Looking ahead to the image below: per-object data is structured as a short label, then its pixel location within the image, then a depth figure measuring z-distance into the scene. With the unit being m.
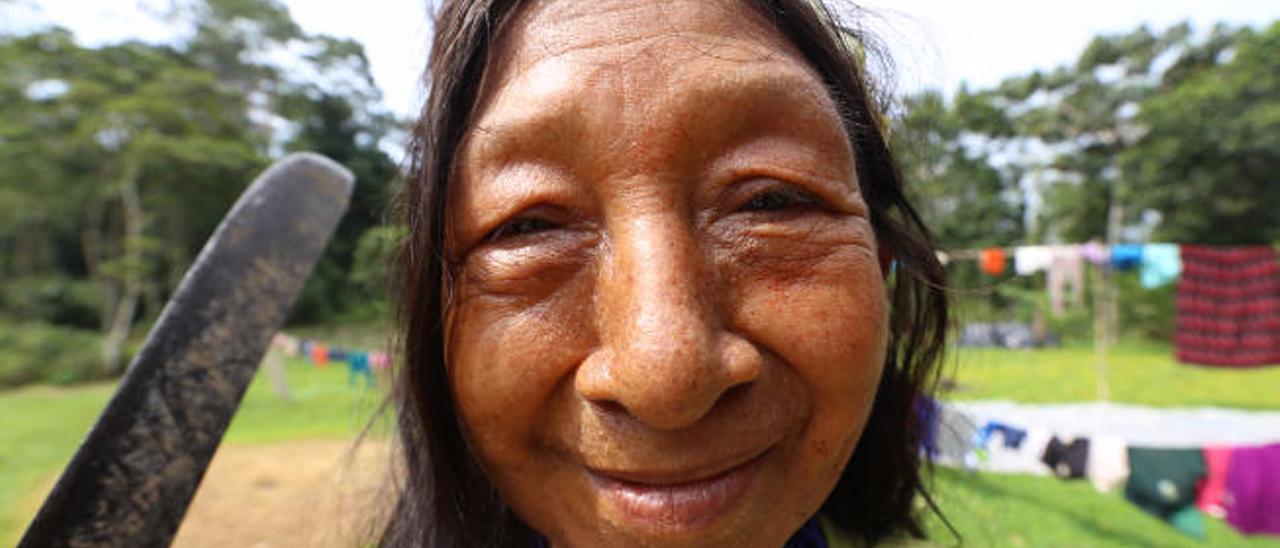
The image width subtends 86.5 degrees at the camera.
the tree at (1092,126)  22.02
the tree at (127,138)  13.92
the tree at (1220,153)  18.92
